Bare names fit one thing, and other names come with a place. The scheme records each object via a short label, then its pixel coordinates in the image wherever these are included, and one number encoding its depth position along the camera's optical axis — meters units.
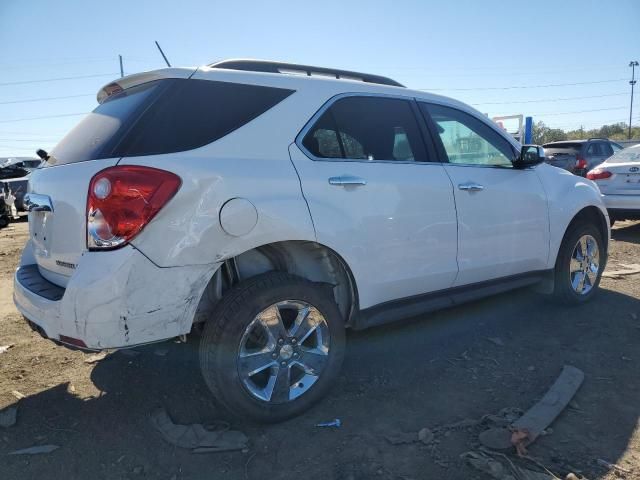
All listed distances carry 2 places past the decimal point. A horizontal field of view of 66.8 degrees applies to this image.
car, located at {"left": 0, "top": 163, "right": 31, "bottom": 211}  12.07
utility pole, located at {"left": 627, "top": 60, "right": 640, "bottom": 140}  63.90
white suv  2.26
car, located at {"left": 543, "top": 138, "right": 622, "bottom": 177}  12.67
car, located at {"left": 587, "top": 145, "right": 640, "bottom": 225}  7.54
